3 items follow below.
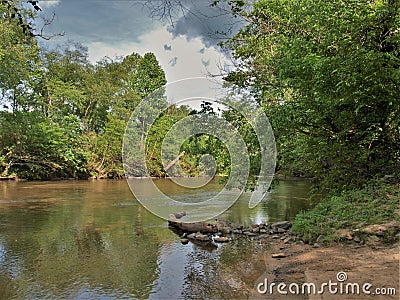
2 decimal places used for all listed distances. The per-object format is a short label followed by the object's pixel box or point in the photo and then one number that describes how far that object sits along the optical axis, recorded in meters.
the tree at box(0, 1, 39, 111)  21.55
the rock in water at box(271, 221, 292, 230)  9.20
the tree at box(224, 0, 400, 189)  7.08
